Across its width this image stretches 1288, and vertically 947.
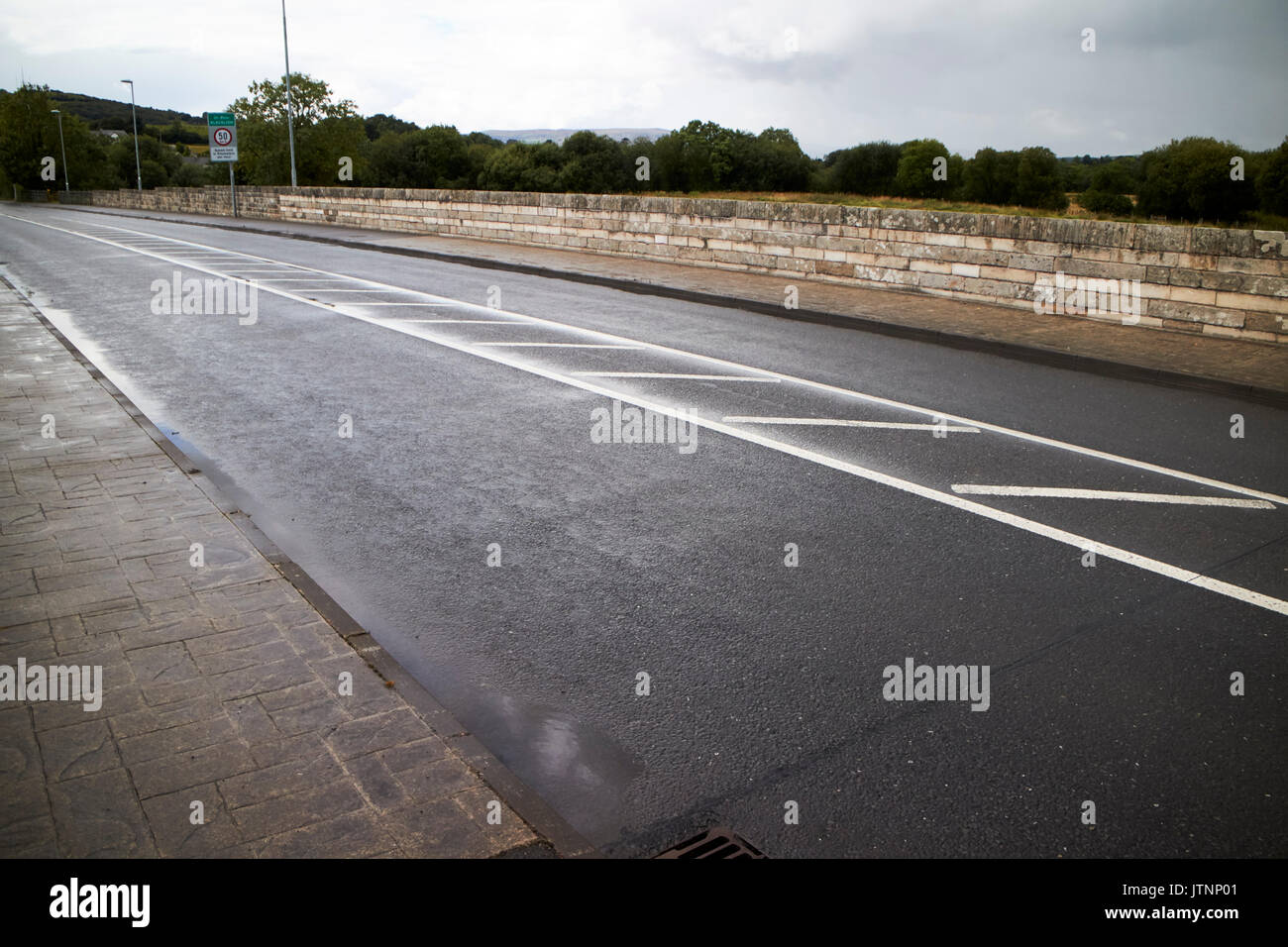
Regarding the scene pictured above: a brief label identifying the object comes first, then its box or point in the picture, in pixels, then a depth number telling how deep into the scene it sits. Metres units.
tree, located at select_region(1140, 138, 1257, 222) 45.88
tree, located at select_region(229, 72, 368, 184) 75.62
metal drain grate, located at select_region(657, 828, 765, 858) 2.89
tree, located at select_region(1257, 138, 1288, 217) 43.70
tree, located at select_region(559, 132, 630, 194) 93.12
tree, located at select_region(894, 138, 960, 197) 78.78
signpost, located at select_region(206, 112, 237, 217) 42.75
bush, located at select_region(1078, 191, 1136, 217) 49.72
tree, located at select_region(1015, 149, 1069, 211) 65.31
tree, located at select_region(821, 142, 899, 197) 86.44
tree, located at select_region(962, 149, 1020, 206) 69.12
